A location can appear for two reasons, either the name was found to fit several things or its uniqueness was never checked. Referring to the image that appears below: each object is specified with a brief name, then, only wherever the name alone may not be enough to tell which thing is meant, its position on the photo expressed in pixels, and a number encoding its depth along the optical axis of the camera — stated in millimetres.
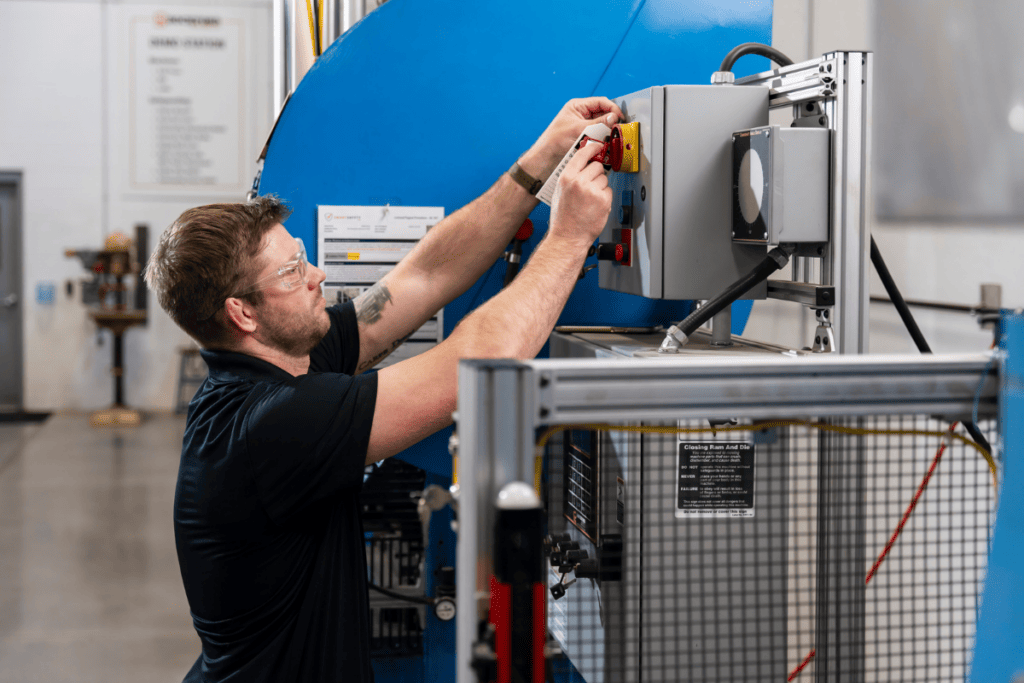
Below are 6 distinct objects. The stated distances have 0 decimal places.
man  1259
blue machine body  1717
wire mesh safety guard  1308
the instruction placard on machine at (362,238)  1752
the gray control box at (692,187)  1391
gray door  7387
